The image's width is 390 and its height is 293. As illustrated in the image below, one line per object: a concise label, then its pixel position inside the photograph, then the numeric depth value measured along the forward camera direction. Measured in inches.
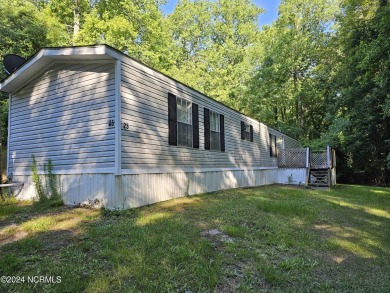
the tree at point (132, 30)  646.5
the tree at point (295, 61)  813.9
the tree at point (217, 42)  915.4
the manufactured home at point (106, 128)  230.1
